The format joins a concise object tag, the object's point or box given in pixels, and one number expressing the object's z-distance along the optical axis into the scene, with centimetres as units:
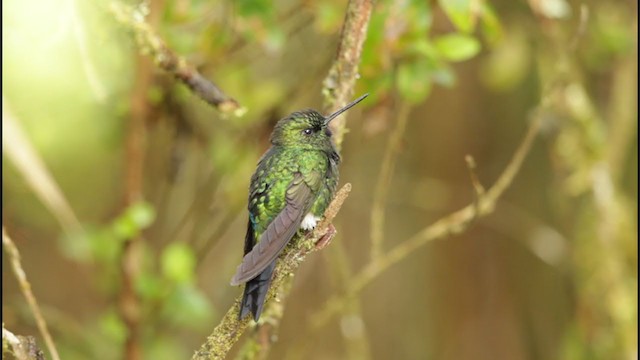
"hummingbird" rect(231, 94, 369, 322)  325
